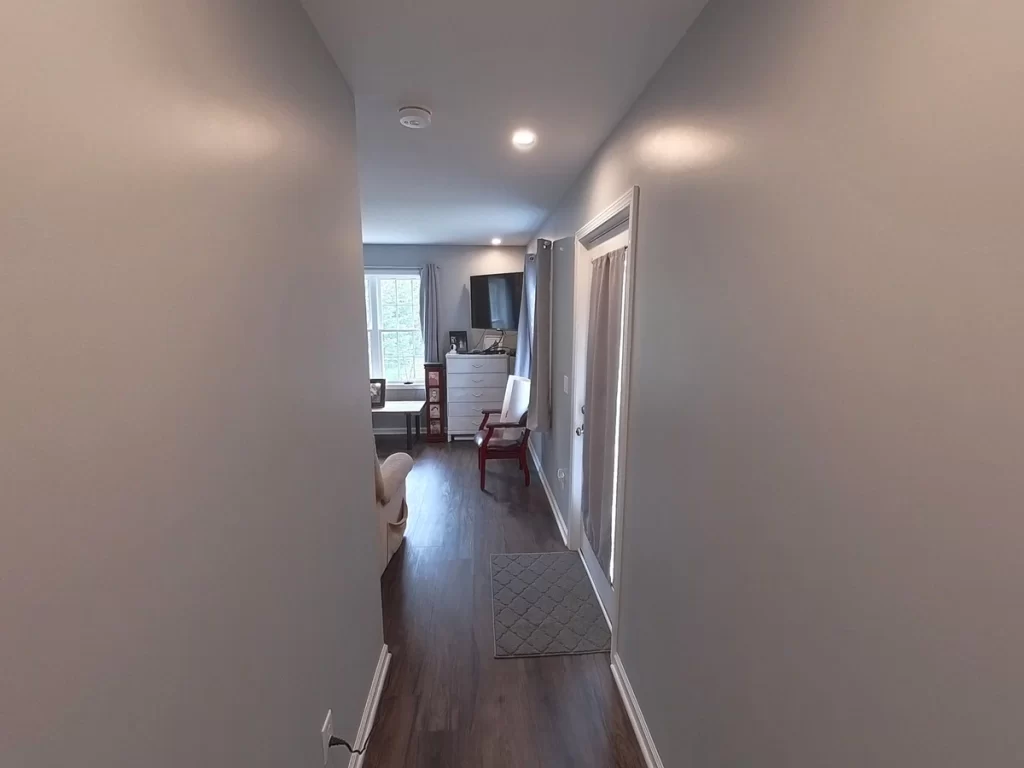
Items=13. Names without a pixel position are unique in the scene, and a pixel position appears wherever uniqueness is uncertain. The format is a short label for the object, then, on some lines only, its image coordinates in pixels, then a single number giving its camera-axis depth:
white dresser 5.47
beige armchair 2.67
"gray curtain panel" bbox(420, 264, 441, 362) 5.61
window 5.78
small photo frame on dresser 5.75
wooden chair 4.12
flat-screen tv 5.34
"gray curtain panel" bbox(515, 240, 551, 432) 3.54
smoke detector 1.83
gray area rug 2.22
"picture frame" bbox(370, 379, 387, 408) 5.42
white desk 5.21
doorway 1.94
